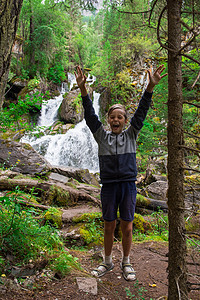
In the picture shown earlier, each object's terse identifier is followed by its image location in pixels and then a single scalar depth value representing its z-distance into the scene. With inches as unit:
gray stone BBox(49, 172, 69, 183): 307.3
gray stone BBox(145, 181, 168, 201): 321.7
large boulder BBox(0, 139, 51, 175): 328.5
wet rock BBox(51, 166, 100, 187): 370.9
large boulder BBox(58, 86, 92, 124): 701.3
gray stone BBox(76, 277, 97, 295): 79.5
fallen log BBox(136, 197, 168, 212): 277.1
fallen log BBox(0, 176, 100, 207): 217.4
